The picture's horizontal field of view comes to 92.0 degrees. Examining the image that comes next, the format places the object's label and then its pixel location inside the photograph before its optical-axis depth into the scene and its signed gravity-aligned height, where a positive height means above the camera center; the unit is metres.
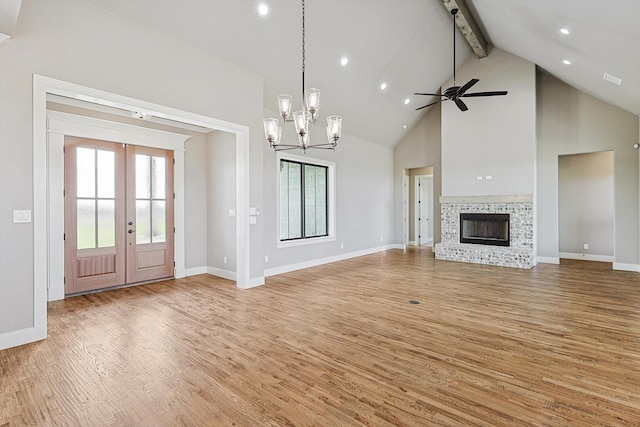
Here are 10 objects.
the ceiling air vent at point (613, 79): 5.03 +2.19
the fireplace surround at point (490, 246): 6.93 -0.49
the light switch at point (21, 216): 3.03 -0.01
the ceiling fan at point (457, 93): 5.04 +1.99
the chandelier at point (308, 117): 3.66 +1.19
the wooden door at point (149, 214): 5.46 +0.01
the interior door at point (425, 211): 10.91 +0.06
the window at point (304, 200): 6.68 +0.32
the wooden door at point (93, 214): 4.82 +0.01
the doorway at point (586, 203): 7.37 +0.20
